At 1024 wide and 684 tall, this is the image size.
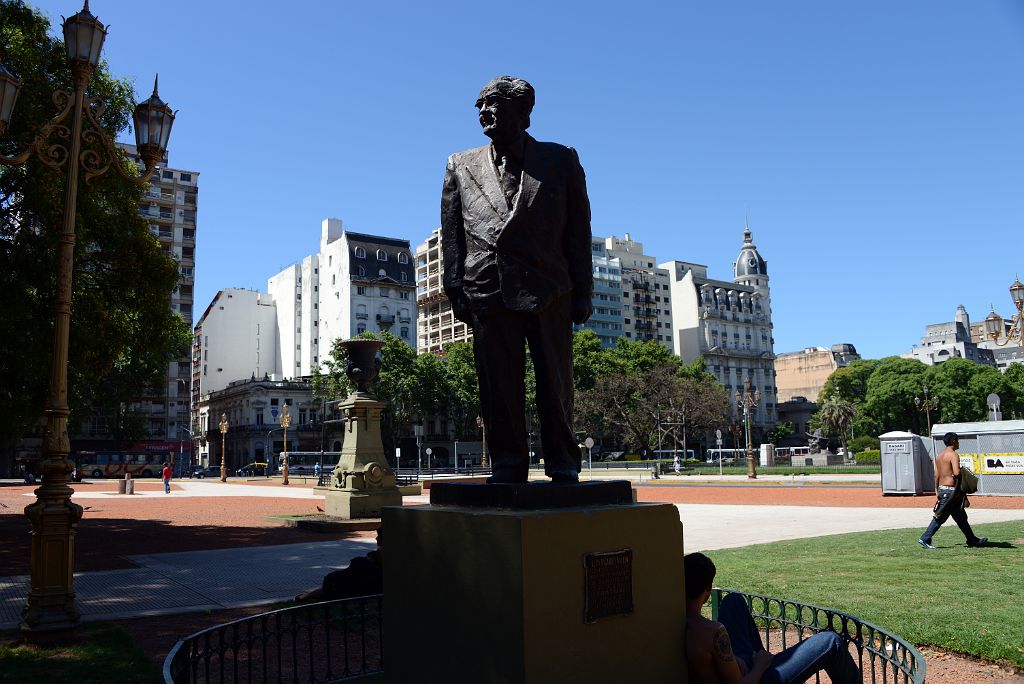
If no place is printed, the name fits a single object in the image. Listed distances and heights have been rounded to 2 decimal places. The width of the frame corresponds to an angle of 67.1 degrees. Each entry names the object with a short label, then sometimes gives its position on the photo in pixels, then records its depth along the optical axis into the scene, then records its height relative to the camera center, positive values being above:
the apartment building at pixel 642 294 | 103.12 +17.07
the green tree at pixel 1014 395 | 77.00 +1.29
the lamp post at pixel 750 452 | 41.59 -1.99
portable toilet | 24.81 -1.72
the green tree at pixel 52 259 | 13.87 +3.46
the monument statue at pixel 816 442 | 72.94 -2.80
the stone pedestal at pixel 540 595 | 3.36 -0.80
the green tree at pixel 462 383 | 68.00 +3.76
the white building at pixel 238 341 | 91.81 +10.91
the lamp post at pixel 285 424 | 46.52 +0.36
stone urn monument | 19.03 -0.76
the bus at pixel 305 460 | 73.51 -3.03
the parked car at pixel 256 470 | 72.81 -3.77
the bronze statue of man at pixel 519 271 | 4.13 +0.83
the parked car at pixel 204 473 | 71.47 -3.76
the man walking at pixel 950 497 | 11.36 -1.28
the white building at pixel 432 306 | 94.88 +15.36
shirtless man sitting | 3.74 -1.19
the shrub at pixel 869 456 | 54.26 -3.09
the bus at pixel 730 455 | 66.85 -3.67
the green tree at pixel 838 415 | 77.56 -0.16
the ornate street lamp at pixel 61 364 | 7.36 +0.75
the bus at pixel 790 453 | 70.06 -3.64
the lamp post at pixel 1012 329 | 22.67 +2.68
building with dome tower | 105.62 +11.91
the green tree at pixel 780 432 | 100.69 -2.19
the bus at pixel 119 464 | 60.97 -2.27
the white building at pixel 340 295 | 85.25 +15.08
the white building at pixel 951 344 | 128.00 +11.28
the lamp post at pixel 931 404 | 72.70 +0.64
